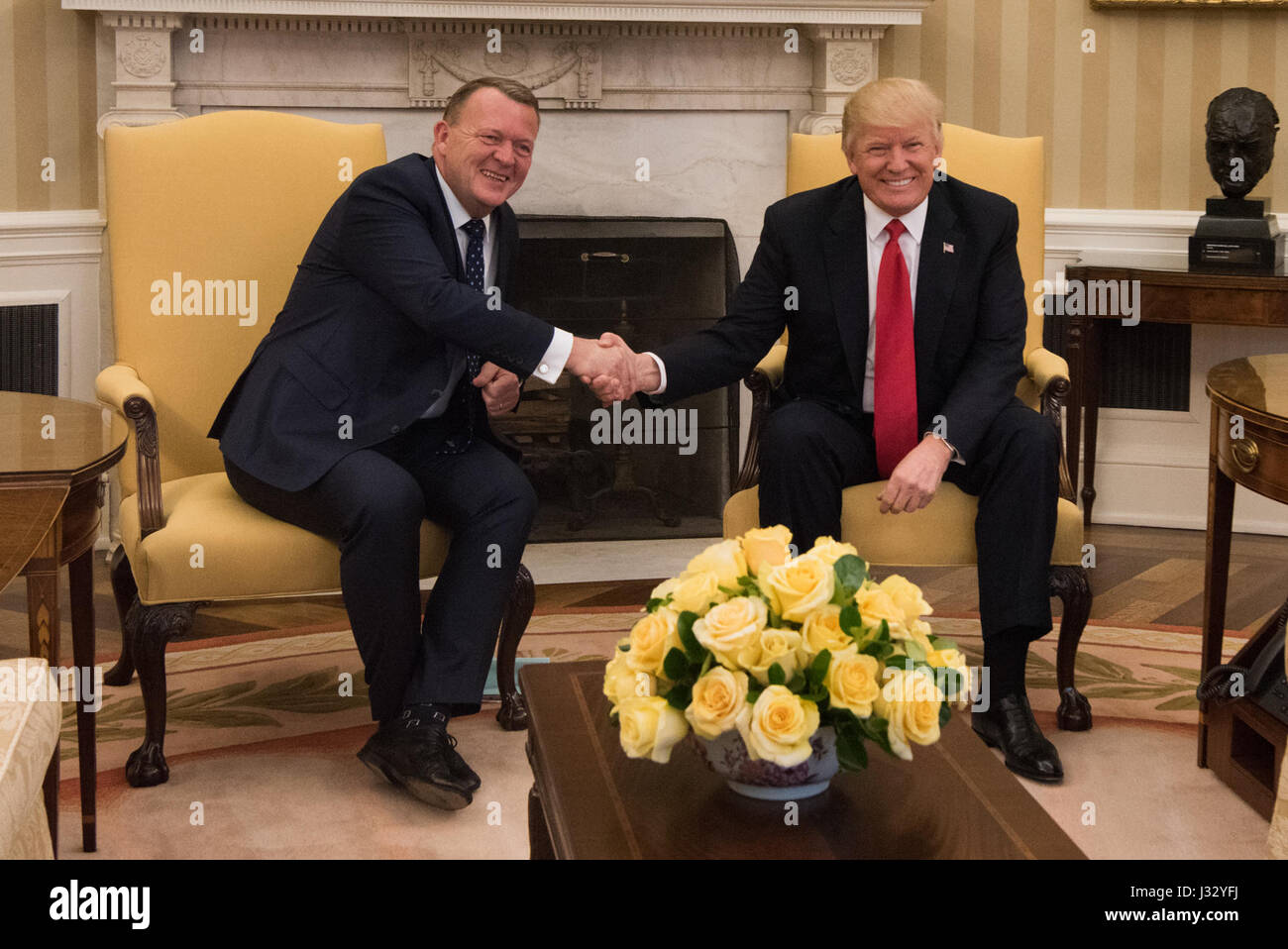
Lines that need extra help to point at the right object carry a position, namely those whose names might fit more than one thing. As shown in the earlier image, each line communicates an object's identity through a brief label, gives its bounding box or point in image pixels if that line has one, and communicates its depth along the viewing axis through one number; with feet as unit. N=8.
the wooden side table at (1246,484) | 7.23
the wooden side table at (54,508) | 6.33
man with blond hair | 8.43
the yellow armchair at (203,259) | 9.26
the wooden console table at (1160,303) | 12.71
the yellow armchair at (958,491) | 8.62
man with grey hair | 8.02
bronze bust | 13.02
